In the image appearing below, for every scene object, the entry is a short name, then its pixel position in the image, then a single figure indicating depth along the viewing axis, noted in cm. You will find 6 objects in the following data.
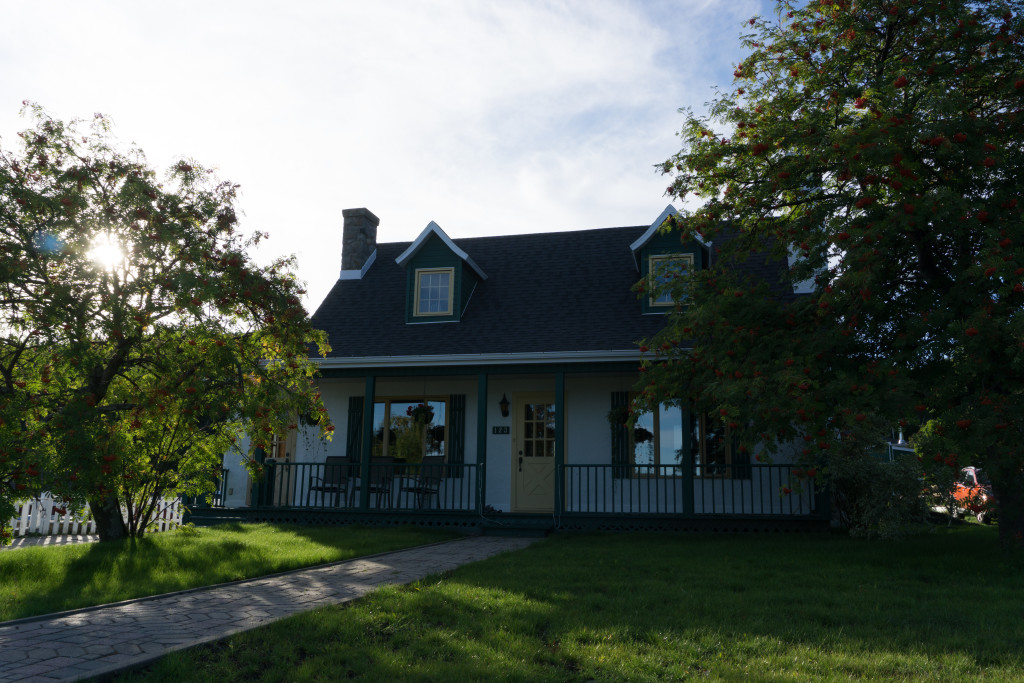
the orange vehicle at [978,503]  748
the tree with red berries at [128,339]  724
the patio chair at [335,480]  1403
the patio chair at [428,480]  1370
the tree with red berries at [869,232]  716
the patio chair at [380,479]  1408
